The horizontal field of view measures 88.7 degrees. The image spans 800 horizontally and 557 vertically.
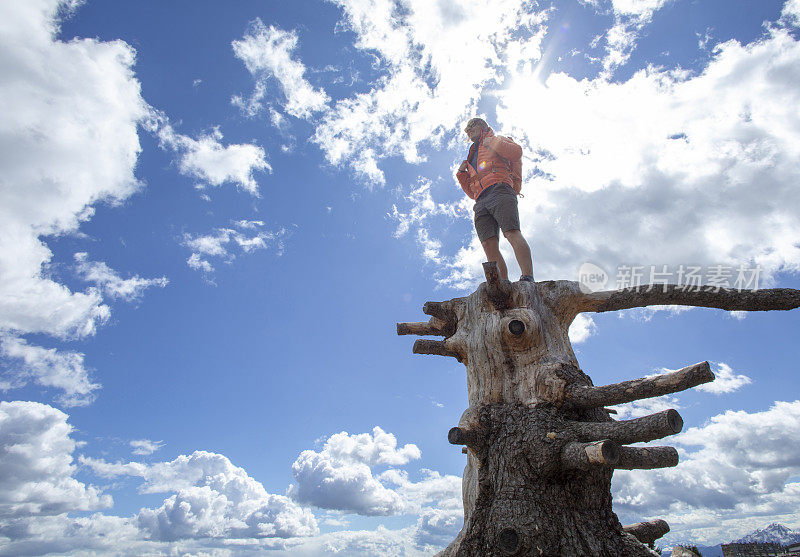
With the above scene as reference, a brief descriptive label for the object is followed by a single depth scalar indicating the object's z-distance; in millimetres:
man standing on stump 5518
